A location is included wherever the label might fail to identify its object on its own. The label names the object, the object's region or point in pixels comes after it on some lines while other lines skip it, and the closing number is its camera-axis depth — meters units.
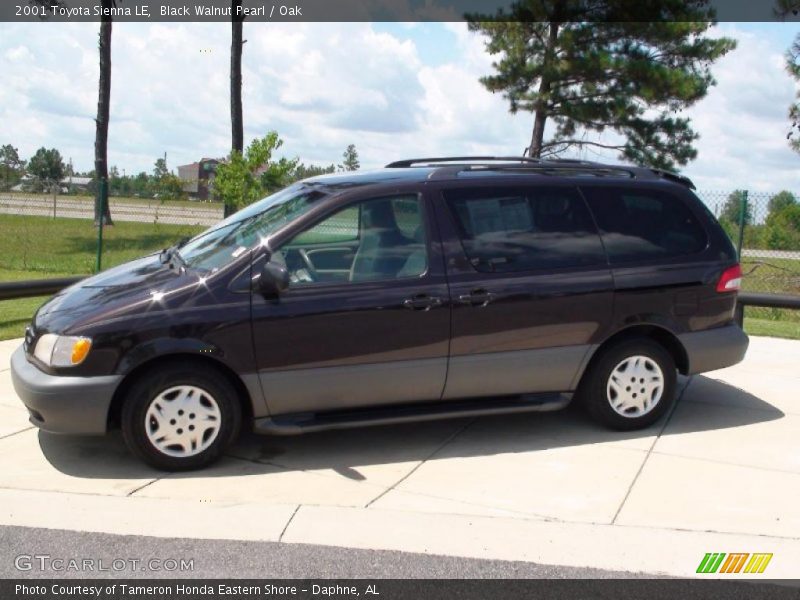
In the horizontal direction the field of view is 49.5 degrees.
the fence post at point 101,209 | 14.45
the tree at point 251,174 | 14.81
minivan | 5.10
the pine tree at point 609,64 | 21.95
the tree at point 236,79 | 21.78
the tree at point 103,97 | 24.86
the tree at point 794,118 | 18.22
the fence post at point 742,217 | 13.13
